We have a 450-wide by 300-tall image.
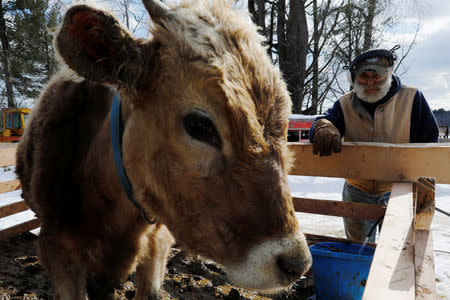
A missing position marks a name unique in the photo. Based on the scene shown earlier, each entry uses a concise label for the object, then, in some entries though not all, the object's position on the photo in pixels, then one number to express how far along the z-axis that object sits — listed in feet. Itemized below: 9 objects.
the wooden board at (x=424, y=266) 5.06
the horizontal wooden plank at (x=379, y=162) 6.93
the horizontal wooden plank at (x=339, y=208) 9.45
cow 4.03
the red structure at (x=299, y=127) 41.93
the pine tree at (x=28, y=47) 65.21
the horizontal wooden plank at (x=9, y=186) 12.42
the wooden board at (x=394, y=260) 2.98
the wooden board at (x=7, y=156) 10.07
